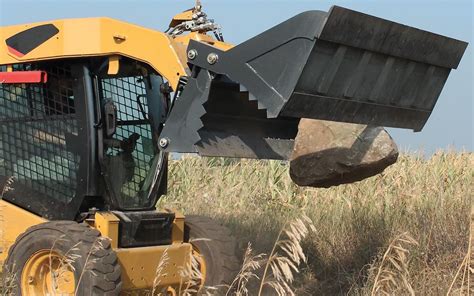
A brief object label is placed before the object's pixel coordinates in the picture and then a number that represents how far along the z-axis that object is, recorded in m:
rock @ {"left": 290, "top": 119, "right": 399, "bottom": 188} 6.46
